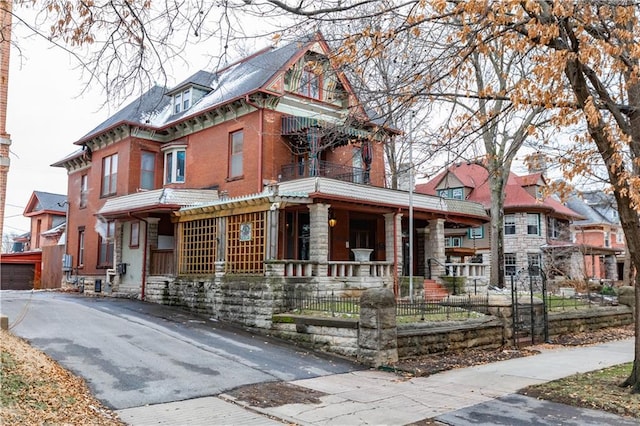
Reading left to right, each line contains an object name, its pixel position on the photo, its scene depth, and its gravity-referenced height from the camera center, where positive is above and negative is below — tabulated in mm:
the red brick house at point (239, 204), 17500 +2516
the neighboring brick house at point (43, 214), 43697 +4568
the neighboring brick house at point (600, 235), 46812 +3390
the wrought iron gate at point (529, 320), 14382 -1356
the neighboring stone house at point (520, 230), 37688 +2945
